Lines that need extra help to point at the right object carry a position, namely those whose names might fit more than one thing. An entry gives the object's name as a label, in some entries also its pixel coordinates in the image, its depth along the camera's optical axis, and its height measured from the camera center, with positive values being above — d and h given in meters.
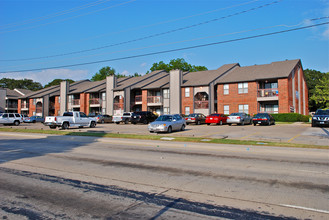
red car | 32.43 -0.29
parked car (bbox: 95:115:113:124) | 44.59 -0.32
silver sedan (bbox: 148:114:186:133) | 21.94 -0.60
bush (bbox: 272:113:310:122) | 34.56 -0.10
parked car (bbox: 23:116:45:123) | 52.16 -0.34
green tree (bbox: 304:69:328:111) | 74.75 +10.23
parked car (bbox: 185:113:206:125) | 33.22 -0.29
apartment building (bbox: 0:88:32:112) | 74.93 +4.66
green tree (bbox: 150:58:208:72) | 78.44 +15.04
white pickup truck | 27.48 -0.36
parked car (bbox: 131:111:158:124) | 36.84 -0.02
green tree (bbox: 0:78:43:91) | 113.81 +14.25
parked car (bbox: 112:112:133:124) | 40.31 -0.15
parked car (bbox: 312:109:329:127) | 24.61 -0.18
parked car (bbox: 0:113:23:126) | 38.75 -0.15
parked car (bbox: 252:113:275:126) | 29.33 -0.29
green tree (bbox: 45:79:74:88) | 106.93 +13.96
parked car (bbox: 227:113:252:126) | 30.83 -0.29
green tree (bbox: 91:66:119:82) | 98.54 +16.18
